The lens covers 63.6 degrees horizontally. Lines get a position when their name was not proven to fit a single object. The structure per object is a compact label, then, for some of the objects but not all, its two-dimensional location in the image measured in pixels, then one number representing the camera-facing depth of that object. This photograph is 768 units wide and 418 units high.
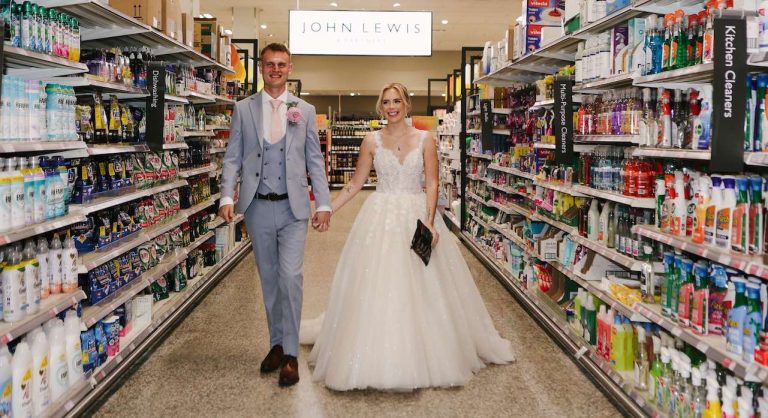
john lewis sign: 8.60
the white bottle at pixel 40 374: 2.63
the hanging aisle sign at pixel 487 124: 6.88
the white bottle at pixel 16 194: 2.55
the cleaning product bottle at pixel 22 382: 2.48
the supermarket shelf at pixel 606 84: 3.47
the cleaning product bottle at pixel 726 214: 2.41
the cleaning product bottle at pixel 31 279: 2.66
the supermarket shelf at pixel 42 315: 2.43
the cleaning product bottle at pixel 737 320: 2.26
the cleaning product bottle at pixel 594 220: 3.92
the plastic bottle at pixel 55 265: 2.99
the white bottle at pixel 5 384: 2.39
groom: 3.47
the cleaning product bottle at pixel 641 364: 3.10
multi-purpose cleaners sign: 4.05
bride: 3.35
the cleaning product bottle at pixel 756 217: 2.27
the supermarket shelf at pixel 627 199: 3.24
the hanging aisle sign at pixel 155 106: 4.07
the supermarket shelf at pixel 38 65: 2.69
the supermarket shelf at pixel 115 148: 3.38
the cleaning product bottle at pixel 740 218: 2.33
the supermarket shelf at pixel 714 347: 2.13
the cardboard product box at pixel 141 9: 3.99
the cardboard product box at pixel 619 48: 3.55
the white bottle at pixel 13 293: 2.54
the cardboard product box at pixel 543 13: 5.38
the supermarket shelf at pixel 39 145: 2.49
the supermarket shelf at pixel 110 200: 3.23
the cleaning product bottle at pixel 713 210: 2.47
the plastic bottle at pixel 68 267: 3.04
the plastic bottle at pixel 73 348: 2.94
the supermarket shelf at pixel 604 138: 3.45
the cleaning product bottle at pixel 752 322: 2.20
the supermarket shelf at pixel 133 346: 2.87
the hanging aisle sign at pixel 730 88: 2.26
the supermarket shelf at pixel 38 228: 2.44
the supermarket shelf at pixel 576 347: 3.02
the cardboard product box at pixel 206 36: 6.03
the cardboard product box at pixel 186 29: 5.15
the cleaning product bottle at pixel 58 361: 2.80
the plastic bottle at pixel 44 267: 2.93
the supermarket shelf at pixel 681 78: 2.57
